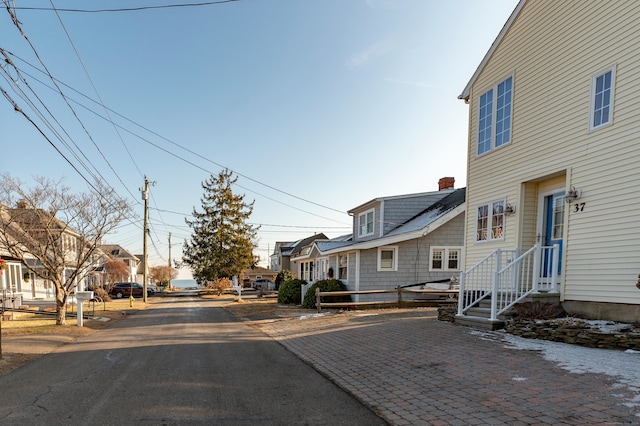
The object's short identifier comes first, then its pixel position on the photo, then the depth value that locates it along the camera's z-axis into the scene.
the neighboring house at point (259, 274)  66.34
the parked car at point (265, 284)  45.44
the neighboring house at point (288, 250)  54.59
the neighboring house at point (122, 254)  60.09
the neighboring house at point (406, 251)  18.02
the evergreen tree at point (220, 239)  40.78
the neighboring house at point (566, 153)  7.32
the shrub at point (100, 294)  25.48
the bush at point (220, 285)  38.09
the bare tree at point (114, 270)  40.38
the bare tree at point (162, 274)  66.62
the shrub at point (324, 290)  18.03
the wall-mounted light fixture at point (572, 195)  8.26
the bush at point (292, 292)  21.19
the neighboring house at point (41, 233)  12.80
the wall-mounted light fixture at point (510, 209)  10.01
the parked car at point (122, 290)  37.06
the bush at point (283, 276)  28.17
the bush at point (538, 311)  8.06
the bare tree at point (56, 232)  12.88
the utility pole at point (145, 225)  28.05
